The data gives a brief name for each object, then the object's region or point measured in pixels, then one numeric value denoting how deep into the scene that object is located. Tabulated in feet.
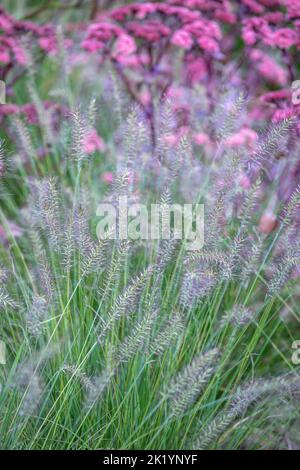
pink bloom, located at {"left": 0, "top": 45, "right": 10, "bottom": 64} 13.62
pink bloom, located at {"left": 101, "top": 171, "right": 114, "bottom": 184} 12.44
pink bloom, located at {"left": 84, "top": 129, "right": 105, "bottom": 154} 12.22
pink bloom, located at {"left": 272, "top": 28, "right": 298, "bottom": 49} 13.31
